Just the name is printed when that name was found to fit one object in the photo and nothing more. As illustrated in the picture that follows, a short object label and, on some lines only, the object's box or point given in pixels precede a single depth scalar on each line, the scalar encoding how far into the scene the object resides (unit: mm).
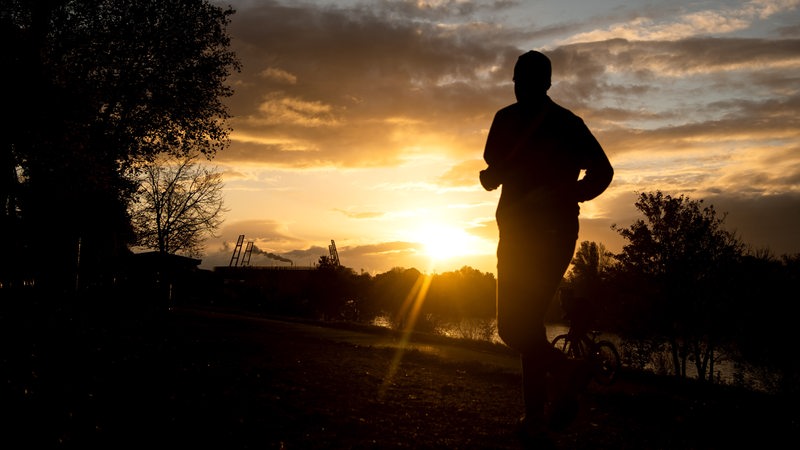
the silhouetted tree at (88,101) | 18594
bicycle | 8023
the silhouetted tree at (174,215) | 58969
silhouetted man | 3416
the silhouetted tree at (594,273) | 46466
